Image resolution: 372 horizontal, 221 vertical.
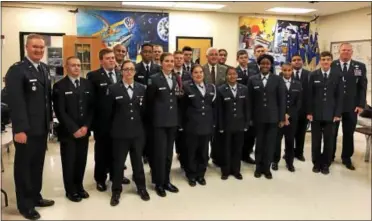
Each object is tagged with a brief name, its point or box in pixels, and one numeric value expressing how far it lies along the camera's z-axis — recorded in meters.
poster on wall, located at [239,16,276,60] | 8.70
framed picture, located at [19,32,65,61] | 7.51
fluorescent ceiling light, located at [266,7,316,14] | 8.13
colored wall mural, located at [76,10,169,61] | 7.73
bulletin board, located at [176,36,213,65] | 8.42
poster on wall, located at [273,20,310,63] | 8.92
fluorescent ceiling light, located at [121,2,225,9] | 7.42
